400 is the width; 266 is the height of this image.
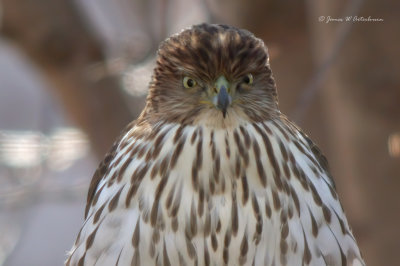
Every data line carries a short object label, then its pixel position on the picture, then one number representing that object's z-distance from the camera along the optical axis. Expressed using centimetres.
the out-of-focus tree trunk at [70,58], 1123
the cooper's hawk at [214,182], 675
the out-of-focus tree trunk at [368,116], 913
